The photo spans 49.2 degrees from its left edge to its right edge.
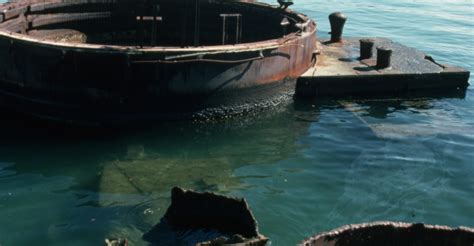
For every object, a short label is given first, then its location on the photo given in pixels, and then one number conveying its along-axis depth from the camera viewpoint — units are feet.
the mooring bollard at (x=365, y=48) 55.72
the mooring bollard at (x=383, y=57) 51.85
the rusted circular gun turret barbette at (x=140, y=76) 38.22
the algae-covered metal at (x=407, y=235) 22.27
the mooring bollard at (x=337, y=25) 60.62
